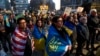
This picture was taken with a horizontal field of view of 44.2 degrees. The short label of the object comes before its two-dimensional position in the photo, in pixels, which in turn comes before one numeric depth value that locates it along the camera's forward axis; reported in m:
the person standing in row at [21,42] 2.70
